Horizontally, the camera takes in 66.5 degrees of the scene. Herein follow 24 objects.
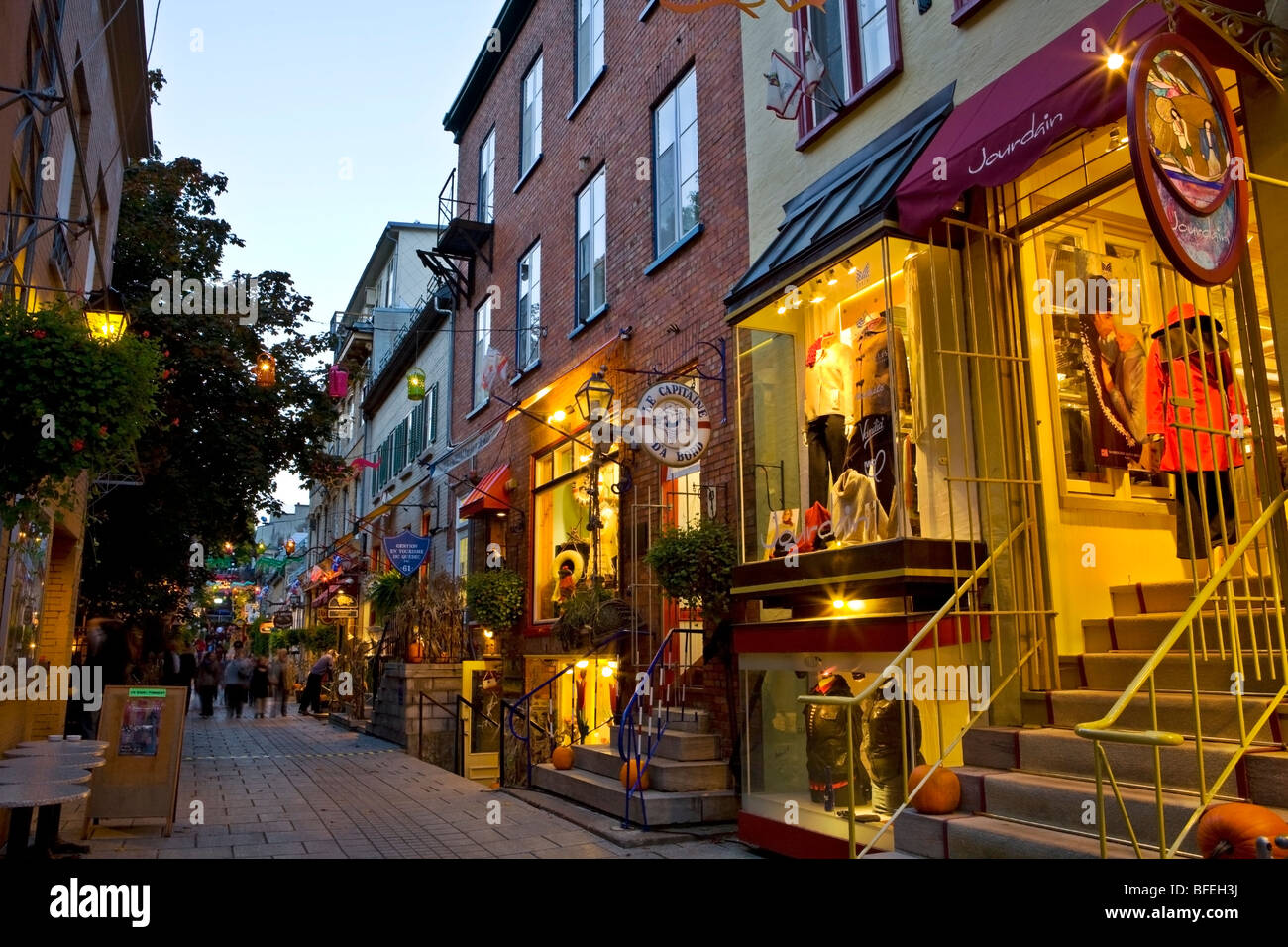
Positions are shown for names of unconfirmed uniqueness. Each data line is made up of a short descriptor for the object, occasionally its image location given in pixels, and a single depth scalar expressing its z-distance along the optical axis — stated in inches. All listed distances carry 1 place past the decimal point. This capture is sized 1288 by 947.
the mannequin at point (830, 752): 271.7
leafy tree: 607.5
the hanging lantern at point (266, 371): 613.3
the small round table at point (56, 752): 277.0
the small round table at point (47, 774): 231.8
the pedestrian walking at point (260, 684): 1042.7
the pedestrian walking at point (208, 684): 984.3
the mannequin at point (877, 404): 286.5
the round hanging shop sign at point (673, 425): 375.2
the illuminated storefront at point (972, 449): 249.9
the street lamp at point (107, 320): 334.9
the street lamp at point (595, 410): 473.7
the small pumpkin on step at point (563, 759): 405.1
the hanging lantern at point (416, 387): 819.4
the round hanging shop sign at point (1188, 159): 174.2
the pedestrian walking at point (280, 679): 1046.5
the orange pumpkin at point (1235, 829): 154.1
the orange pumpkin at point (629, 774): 335.9
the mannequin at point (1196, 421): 220.8
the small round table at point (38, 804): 201.0
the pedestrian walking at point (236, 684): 976.9
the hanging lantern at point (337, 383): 695.7
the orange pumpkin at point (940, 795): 226.7
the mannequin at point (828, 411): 318.0
